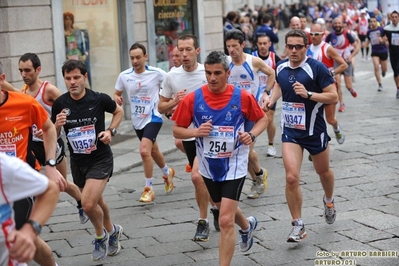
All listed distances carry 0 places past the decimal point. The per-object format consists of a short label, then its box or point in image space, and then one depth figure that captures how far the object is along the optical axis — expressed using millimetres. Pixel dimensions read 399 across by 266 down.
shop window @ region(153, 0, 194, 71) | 16438
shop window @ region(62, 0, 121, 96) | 13852
